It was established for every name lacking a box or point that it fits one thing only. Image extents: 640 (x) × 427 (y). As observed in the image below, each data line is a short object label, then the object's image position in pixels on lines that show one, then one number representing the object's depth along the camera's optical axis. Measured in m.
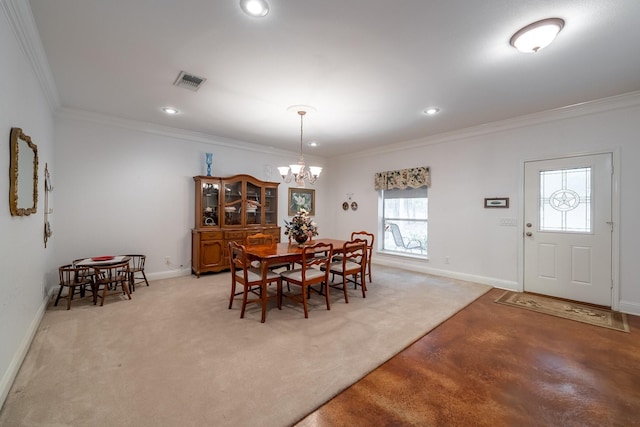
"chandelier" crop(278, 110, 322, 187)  3.58
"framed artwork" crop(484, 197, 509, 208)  4.14
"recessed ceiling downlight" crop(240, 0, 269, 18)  1.74
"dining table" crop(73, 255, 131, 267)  3.32
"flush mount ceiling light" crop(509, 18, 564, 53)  1.90
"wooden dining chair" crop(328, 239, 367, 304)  3.50
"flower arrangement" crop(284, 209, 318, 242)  3.61
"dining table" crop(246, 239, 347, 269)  2.94
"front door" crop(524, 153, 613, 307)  3.36
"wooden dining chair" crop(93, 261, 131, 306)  3.32
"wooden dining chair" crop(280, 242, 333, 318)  3.04
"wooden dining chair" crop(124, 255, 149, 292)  3.82
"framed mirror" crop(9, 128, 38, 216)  1.87
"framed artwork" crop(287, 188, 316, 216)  6.25
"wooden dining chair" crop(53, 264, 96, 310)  3.15
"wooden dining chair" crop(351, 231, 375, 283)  4.13
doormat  2.93
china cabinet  4.64
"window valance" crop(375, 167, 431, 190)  5.07
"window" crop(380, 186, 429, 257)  5.32
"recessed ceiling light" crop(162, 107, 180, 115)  3.64
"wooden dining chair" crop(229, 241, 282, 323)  2.90
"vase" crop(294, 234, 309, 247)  3.63
